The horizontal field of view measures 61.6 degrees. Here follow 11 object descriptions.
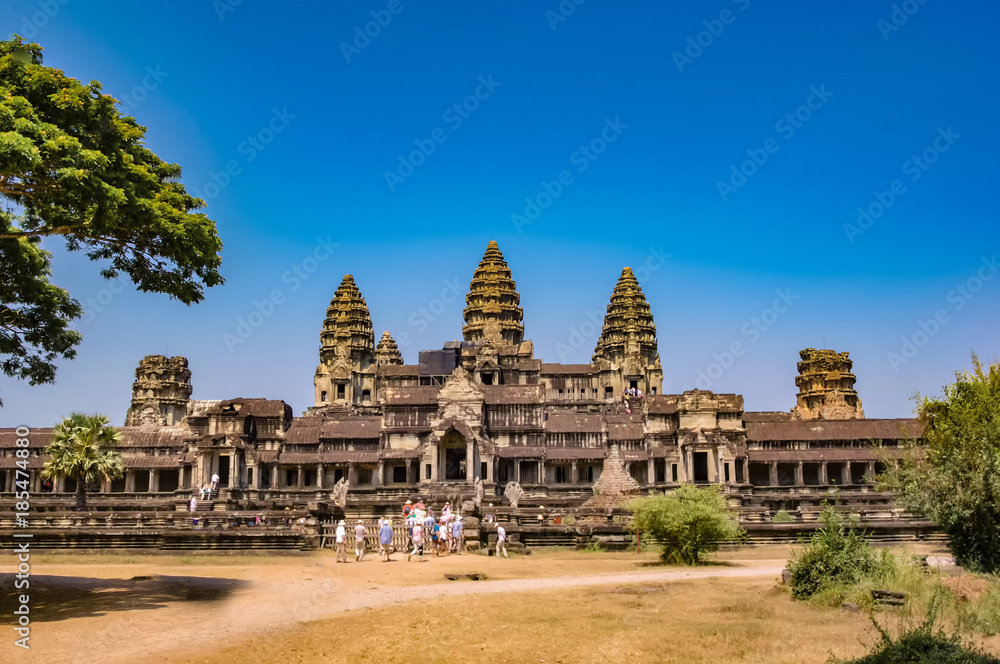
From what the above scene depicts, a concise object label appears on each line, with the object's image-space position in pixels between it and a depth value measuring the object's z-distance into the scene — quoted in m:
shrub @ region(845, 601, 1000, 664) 11.08
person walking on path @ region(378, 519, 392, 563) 27.80
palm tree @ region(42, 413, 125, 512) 45.88
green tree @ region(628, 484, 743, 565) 26.77
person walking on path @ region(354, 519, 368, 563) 27.84
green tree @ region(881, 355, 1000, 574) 22.70
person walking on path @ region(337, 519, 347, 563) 27.11
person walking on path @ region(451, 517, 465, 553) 30.00
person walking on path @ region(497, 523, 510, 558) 28.95
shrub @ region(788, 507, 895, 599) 17.97
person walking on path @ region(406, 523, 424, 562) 28.31
